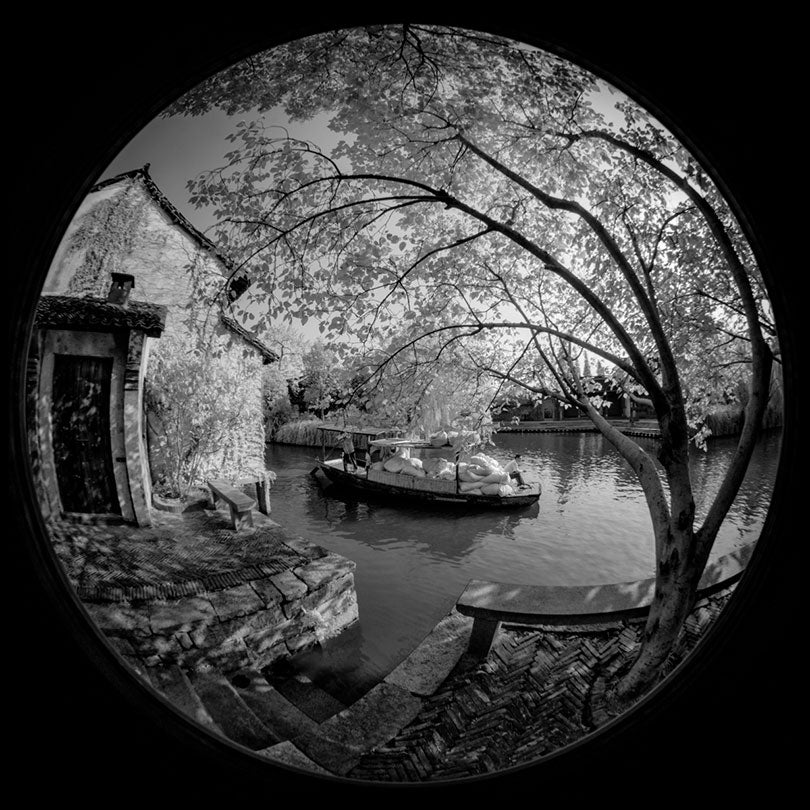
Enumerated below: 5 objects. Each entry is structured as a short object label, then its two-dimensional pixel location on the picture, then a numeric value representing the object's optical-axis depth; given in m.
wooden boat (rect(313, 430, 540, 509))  14.48
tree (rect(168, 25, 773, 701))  2.89
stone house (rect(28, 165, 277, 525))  6.99
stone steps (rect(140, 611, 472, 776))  3.16
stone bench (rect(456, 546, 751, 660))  3.63
